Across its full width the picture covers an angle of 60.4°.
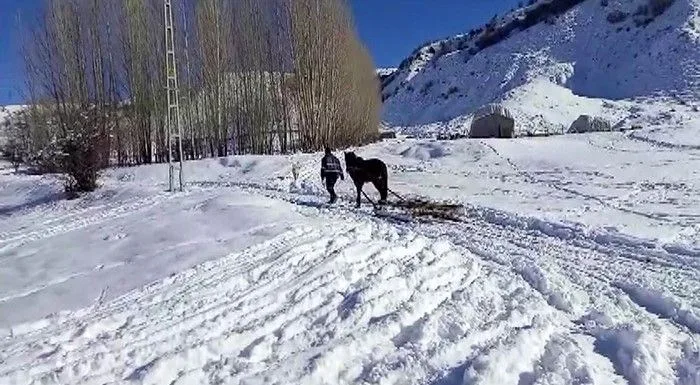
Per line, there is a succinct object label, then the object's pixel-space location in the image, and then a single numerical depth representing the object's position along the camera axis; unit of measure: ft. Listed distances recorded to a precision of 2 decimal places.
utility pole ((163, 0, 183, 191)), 56.65
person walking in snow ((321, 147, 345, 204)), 48.88
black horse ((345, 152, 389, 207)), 48.03
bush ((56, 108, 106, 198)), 66.74
